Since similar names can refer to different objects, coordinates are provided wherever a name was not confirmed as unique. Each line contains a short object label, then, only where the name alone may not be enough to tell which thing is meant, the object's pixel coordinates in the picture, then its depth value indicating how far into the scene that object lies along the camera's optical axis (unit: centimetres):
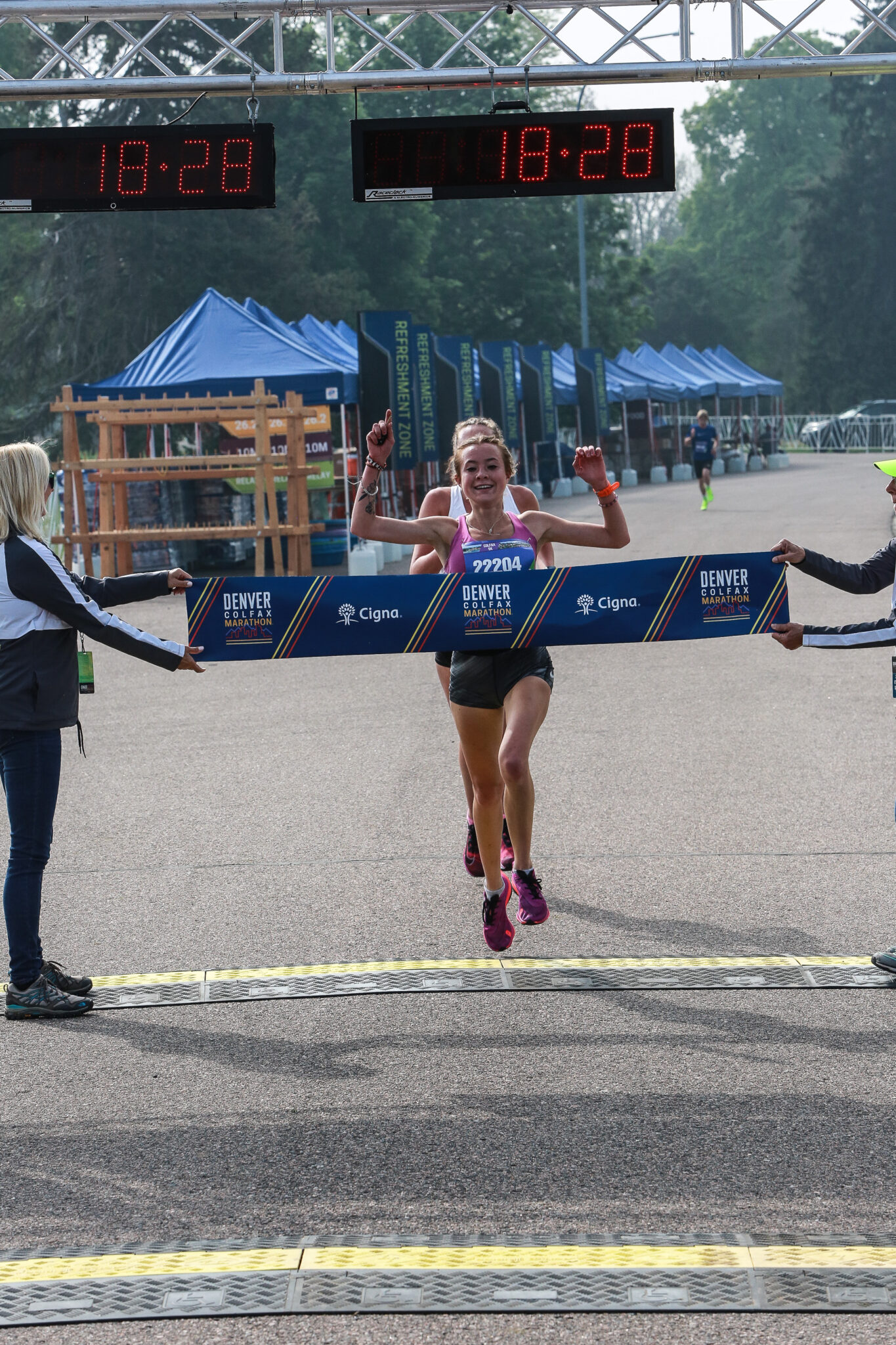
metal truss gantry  975
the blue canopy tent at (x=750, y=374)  6012
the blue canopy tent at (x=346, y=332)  3323
